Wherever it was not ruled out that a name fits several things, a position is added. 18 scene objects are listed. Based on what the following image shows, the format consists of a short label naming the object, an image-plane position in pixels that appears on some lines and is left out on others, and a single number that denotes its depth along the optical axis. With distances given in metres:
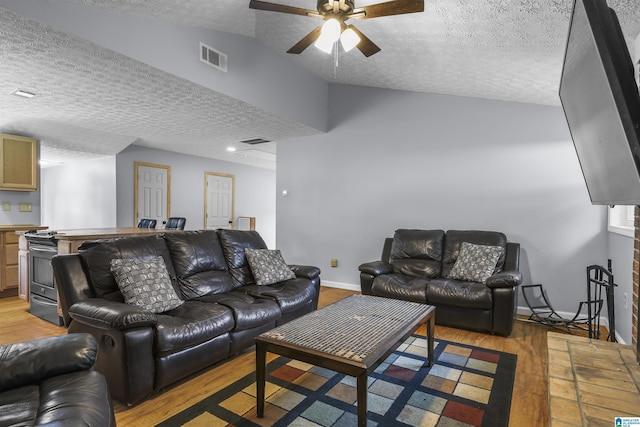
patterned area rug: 1.91
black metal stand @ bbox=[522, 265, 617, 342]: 3.14
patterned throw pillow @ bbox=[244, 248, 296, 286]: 3.26
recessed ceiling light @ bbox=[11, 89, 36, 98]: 3.38
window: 3.05
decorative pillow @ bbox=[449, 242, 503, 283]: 3.55
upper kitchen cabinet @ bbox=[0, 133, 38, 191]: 4.82
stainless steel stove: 3.52
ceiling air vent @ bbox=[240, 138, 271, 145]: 5.67
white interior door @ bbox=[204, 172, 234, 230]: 7.70
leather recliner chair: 1.16
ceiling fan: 2.21
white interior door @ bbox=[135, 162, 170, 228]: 6.41
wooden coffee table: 1.68
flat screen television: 0.88
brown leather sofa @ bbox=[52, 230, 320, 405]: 1.99
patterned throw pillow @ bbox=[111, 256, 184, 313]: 2.36
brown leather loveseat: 3.20
